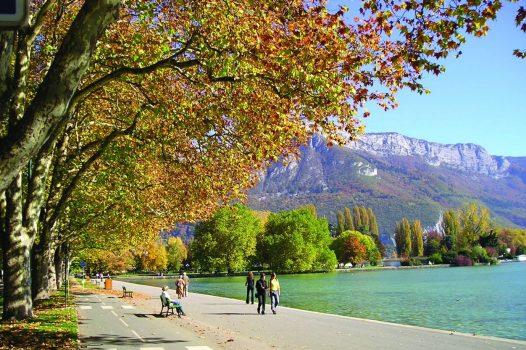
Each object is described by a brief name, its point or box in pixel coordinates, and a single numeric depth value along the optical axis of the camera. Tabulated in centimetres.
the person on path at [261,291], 2611
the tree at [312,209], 16752
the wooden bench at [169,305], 2445
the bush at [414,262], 15962
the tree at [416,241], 18438
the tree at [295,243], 11288
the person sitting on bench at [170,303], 2445
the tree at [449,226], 17800
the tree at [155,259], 14150
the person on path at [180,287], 3809
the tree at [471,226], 16475
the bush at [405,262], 16062
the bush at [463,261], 15062
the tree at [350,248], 15900
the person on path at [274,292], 2666
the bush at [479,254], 15188
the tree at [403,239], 18450
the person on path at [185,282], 4003
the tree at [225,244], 11300
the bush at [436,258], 15951
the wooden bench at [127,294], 3914
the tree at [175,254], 14888
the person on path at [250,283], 3328
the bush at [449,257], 15488
